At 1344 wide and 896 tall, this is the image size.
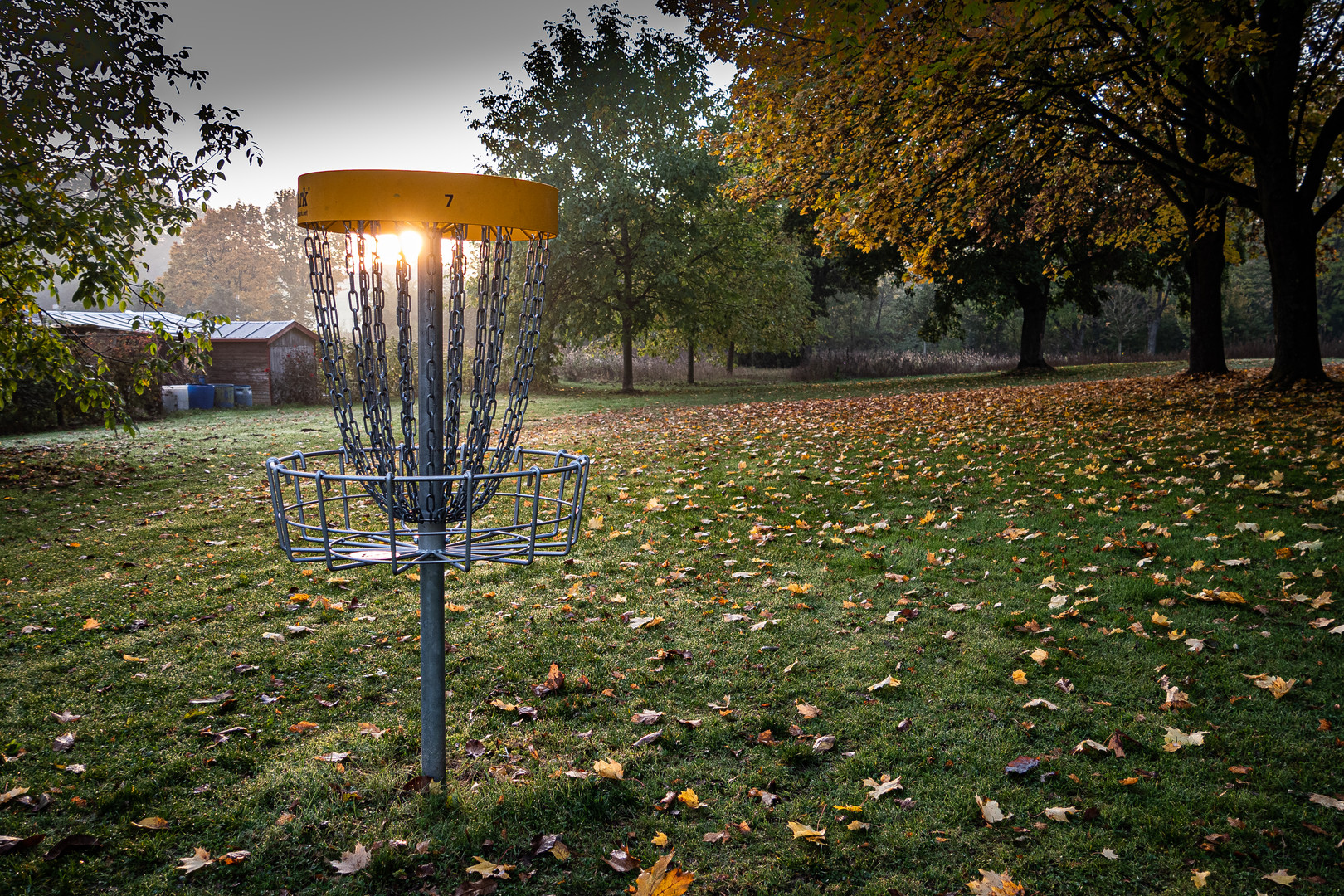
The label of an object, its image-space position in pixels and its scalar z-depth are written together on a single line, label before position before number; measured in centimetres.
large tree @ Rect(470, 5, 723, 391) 2566
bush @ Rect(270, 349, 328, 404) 2703
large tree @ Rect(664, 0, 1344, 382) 888
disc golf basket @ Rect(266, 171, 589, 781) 239
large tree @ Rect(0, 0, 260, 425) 826
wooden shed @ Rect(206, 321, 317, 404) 2689
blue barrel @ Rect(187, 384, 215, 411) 2364
